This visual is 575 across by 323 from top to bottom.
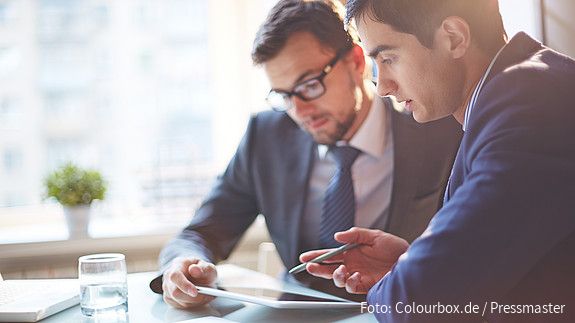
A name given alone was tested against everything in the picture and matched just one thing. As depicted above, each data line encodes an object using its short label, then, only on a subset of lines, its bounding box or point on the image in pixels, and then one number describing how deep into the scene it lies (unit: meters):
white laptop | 1.31
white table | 1.26
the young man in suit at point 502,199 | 0.88
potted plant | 2.49
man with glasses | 1.69
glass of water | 1.28
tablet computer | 1.25
